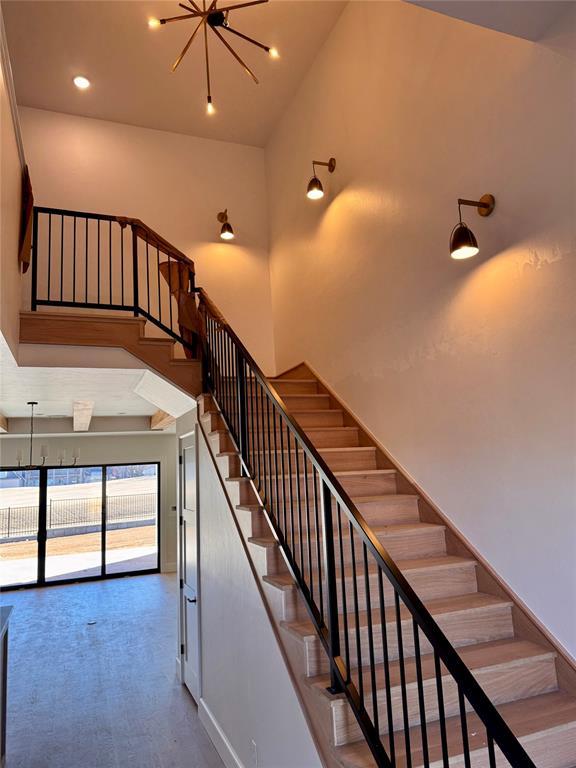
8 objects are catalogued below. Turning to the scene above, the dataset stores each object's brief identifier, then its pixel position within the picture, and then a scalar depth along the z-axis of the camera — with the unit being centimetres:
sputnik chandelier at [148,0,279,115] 371
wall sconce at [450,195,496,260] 265
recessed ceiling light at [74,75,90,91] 536
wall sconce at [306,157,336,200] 438
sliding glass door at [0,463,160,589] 928
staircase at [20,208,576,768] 188
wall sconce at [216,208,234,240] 605
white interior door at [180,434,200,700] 418
